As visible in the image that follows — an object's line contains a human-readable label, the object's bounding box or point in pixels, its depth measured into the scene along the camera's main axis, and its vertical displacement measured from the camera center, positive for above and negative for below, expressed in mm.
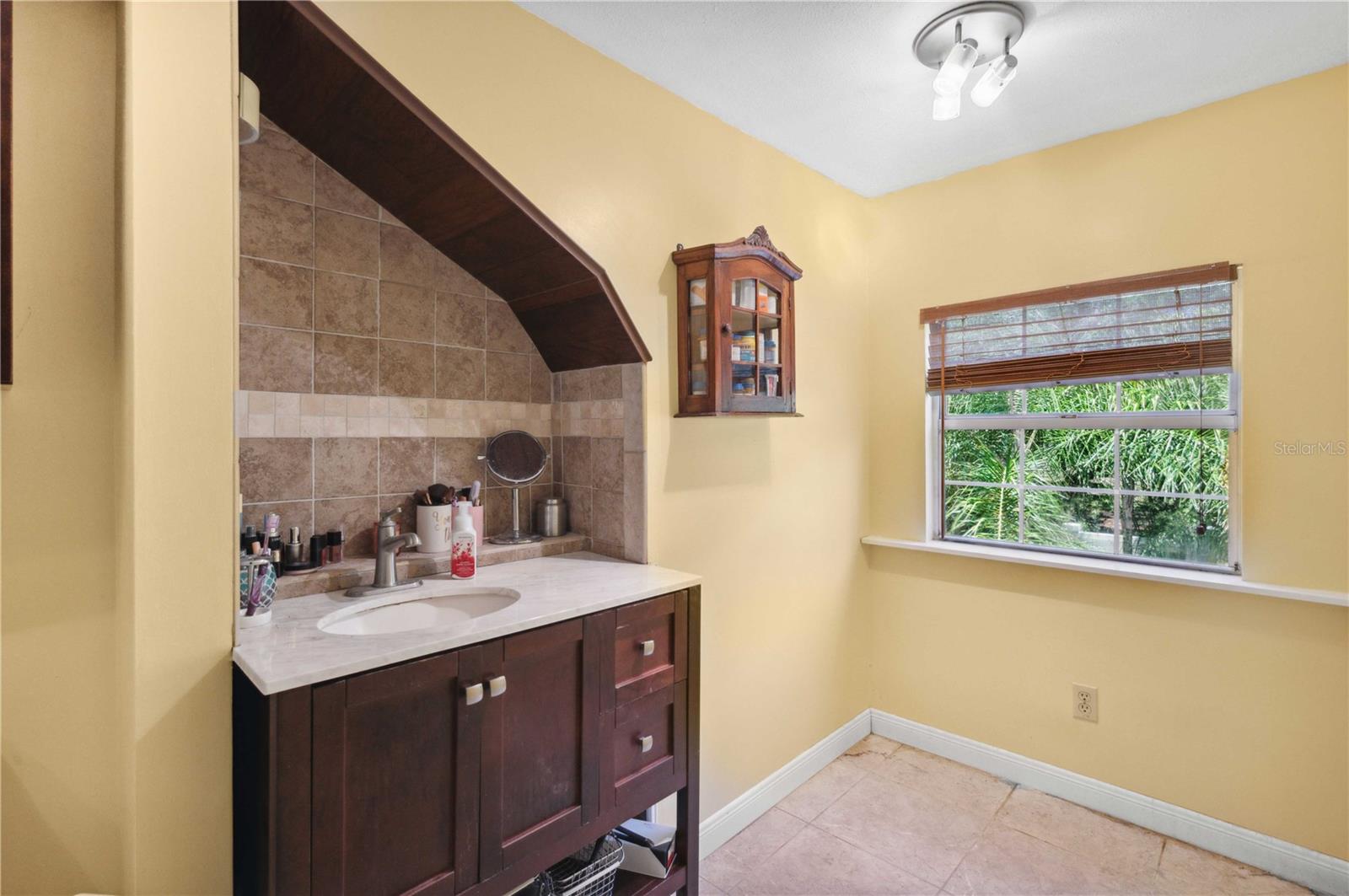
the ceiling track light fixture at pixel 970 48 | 1640 +1136
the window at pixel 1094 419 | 2168 +108
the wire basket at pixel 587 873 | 1488 -1041
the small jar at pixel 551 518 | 2088 -231
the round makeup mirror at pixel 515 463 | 1971 -42
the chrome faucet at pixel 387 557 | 1555 -272
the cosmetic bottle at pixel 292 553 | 1554 -255
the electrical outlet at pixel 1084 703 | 2352 -975
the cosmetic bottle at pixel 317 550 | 1598 -257
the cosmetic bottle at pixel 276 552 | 1462 -240
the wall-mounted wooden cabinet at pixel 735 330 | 1993 +402
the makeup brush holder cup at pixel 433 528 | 1767 -223
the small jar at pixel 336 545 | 1610 -248
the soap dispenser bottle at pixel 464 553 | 1676 -279
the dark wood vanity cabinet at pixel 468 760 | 1070 -635
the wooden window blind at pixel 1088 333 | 2137 +440
